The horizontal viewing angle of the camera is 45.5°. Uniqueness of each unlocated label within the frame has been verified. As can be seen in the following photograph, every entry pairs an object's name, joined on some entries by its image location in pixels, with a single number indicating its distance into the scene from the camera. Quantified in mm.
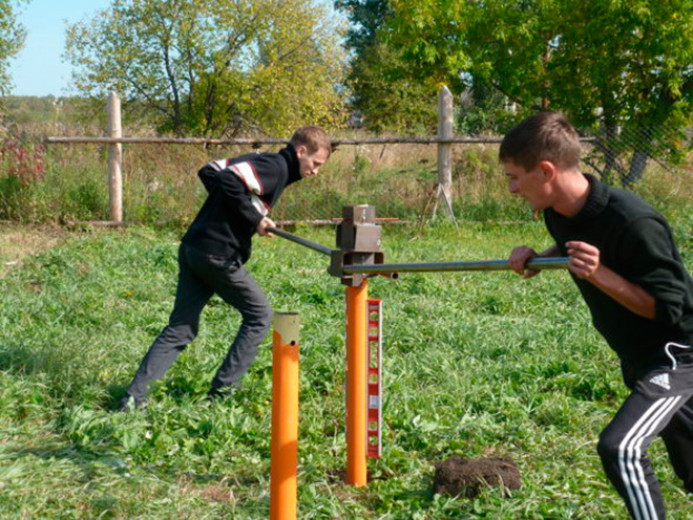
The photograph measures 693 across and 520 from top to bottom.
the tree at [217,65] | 26719
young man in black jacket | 4695
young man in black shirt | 2584
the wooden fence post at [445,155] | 12219
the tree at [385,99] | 31500
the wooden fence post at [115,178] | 11594
